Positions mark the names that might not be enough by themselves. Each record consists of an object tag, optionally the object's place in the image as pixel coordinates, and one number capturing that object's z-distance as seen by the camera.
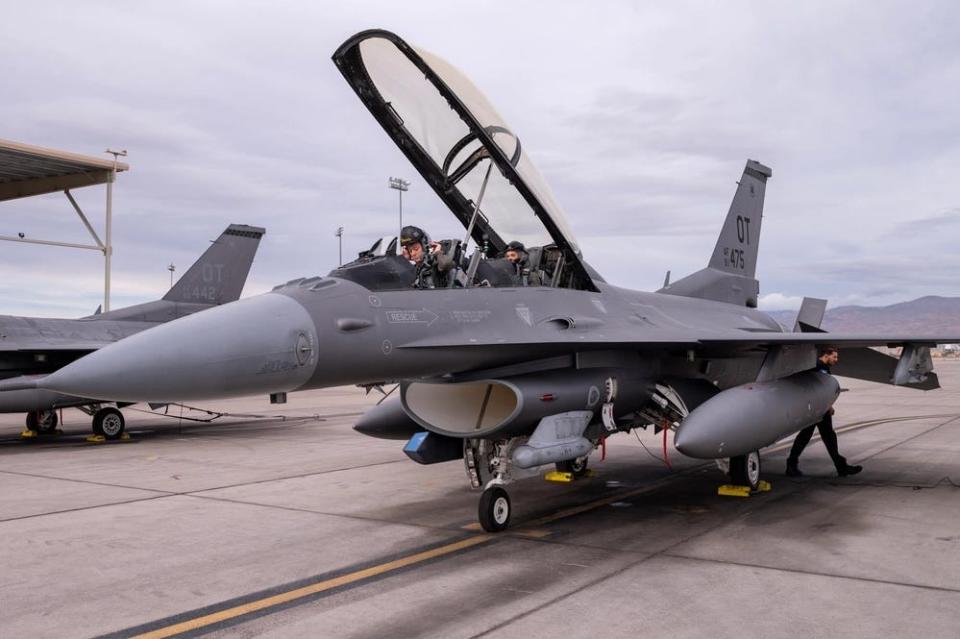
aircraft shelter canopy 20.98
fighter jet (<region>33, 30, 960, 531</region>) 5.20
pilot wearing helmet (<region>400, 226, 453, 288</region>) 6.52
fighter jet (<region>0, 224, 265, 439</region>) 13.73
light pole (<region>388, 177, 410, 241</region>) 27.83
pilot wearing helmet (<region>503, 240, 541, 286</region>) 7.40
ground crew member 9.41
